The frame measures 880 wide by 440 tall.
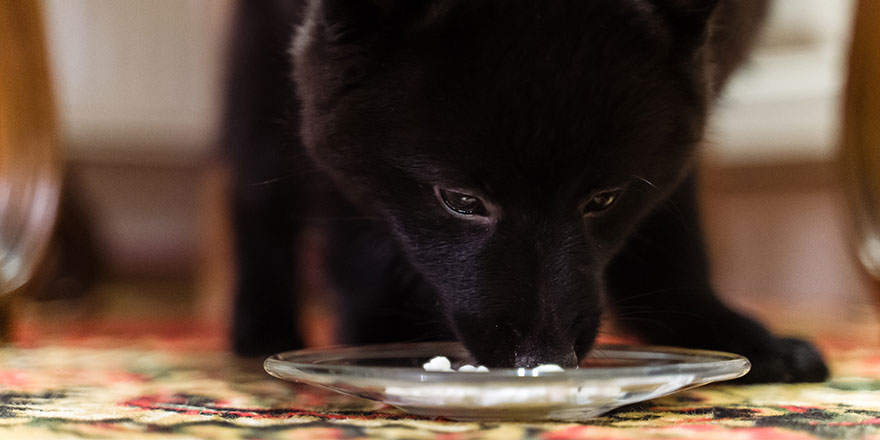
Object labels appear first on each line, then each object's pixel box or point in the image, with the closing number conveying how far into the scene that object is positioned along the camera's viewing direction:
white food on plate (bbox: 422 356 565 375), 0.57
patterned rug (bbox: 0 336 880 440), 0.55
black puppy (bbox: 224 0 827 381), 0.60
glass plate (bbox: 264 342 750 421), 0.54
